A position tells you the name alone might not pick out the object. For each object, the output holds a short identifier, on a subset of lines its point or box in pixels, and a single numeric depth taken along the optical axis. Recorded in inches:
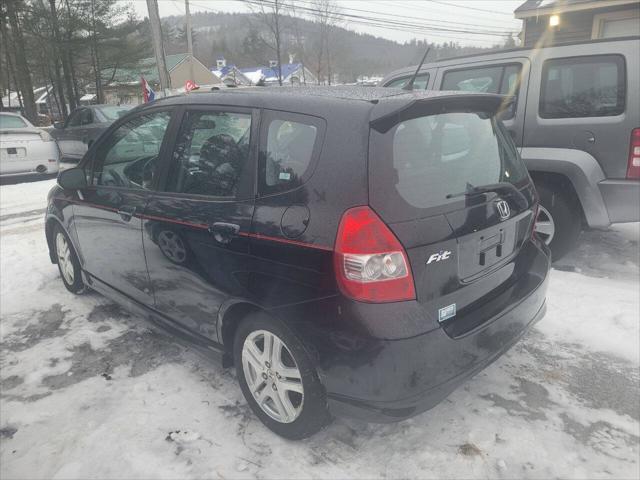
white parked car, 372.8
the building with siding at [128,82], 1075.3
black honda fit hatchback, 77.7
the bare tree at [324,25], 1568.7
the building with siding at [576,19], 592.1
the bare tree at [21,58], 804.0
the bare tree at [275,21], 1357.0
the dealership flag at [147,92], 510.2
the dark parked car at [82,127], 428.8
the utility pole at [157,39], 557.9
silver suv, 158.2
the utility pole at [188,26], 987.3
